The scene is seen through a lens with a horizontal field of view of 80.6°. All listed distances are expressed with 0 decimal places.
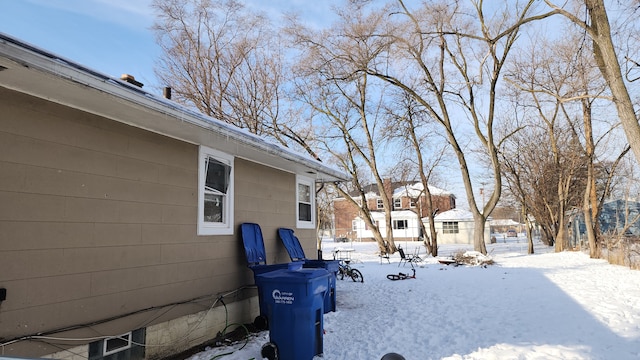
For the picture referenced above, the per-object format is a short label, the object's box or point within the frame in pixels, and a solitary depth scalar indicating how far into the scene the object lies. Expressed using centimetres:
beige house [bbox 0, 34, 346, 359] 320
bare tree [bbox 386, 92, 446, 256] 2014
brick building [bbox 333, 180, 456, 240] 3952
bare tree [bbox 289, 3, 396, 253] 1716
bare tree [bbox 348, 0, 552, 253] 1529
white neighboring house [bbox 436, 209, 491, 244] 3541
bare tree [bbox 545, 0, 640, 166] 691
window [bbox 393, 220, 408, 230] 3981
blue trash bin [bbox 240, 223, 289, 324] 551
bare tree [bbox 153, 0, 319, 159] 1753
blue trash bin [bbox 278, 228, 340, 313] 674
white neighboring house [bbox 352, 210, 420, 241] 3906
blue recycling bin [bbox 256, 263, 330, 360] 425
